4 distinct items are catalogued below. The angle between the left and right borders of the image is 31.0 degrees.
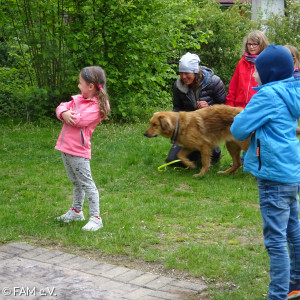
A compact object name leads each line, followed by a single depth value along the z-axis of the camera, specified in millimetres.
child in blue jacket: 3855
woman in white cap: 8336
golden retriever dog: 8203
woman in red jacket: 7770
